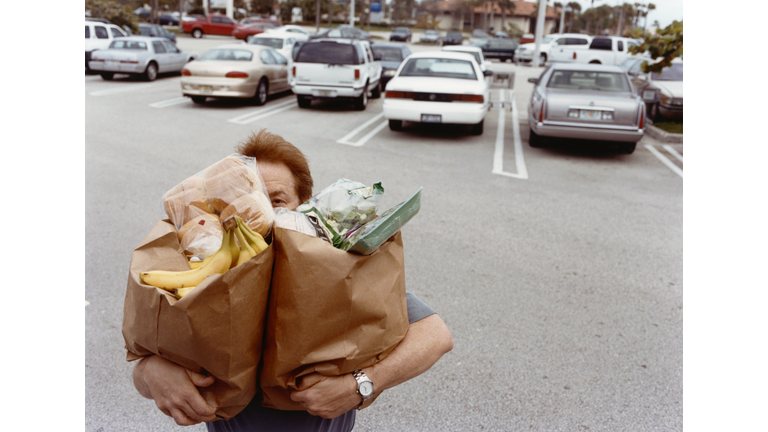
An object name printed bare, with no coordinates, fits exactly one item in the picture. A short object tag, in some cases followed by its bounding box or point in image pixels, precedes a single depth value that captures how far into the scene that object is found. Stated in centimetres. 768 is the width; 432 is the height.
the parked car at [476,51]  1629
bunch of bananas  119
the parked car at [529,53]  3338
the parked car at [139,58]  1641
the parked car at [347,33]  3241
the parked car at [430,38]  5169
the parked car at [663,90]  1301
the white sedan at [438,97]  1030
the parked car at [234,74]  1290
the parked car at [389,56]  1770
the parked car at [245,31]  3906
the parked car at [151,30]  2658
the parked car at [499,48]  3669
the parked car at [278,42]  1836
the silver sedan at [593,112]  924
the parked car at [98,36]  1758
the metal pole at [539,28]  2475
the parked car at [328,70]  1318
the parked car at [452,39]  4544
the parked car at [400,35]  4972
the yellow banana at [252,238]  119
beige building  7456
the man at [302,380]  129
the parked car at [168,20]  4816
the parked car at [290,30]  3266
